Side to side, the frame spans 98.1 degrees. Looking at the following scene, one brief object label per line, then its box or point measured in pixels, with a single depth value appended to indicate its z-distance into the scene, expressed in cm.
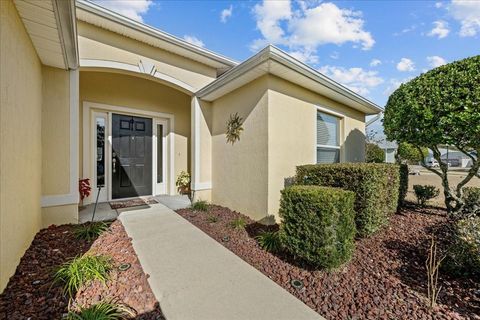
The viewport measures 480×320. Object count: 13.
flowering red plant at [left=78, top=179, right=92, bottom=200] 480
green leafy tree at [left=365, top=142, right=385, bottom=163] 1054
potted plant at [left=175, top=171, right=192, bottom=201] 627
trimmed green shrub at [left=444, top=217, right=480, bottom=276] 229
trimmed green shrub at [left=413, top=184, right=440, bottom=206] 536
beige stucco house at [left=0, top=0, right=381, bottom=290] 240
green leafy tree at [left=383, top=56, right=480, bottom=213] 350
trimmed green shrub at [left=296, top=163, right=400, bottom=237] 332
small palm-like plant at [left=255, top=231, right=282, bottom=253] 311
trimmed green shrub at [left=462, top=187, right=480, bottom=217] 421
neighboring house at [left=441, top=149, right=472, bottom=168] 3300
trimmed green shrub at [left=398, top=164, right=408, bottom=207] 493
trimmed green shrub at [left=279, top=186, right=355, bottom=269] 251
